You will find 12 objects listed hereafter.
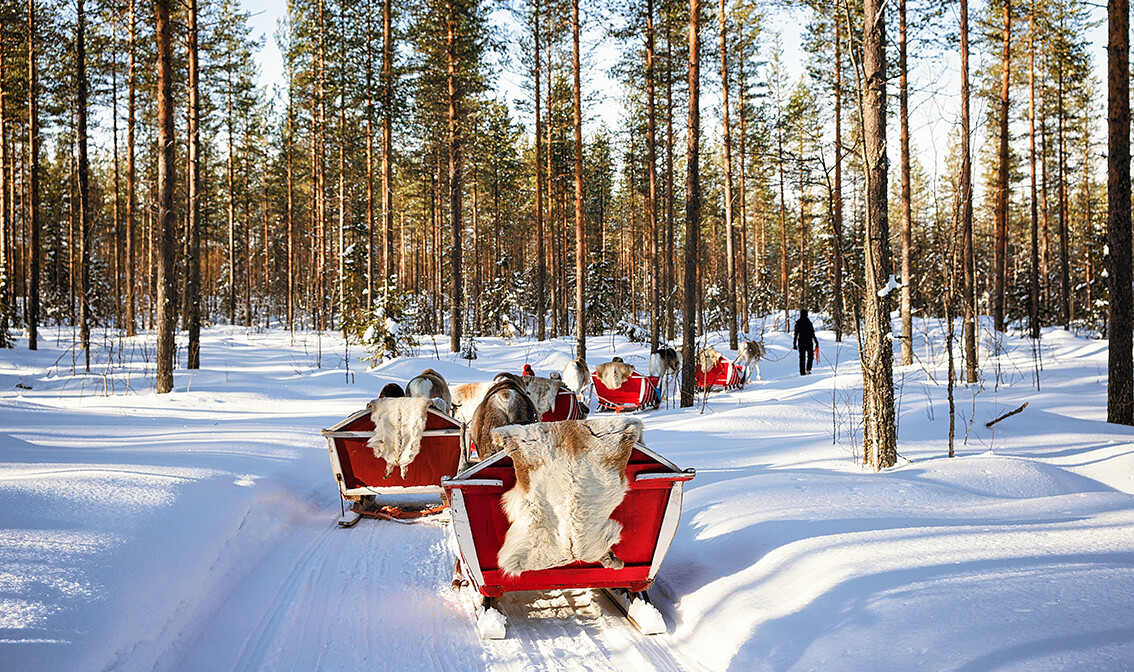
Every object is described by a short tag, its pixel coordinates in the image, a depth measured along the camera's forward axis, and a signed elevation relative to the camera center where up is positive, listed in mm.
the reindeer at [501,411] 5961 -680
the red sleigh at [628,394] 15398 -1390
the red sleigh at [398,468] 6613 -1276
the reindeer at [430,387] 7910 -612
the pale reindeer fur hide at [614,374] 15242 -924
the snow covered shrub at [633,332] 30258 +53
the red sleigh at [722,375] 18781 -1202
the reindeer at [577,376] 13469 -844
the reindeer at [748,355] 19672 -703
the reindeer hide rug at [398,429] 6539 -902
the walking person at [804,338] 20750 -218
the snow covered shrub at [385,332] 21562 +151
